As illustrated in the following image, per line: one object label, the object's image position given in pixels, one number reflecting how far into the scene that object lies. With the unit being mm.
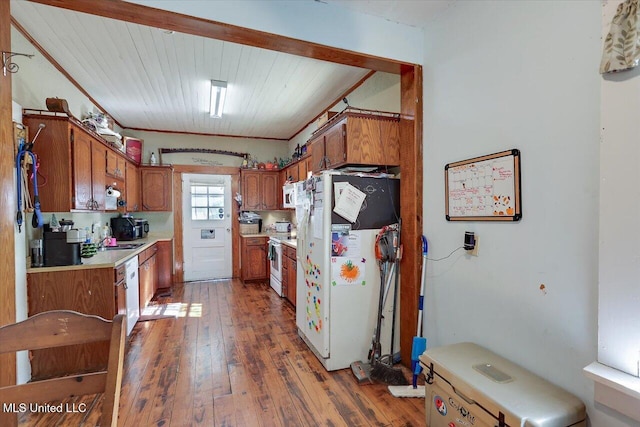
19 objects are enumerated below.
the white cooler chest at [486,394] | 1255
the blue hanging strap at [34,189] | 2057
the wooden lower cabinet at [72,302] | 2278
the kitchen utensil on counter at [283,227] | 5609
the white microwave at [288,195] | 4835
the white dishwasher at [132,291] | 3006
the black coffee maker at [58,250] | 2336
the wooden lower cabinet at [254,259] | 5301
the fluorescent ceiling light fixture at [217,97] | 3400
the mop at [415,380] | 2115
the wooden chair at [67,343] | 949
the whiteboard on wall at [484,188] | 1657
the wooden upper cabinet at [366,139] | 2484
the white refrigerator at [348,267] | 2441
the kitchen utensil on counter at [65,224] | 2630
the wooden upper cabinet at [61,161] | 2374
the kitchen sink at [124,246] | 3656
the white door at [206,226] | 5598
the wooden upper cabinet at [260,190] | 5703
